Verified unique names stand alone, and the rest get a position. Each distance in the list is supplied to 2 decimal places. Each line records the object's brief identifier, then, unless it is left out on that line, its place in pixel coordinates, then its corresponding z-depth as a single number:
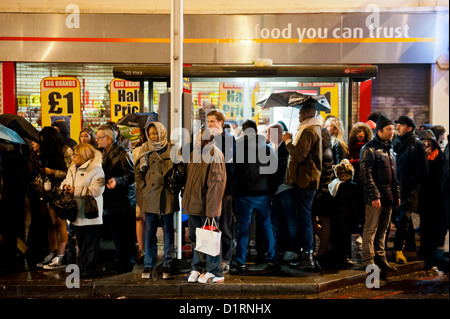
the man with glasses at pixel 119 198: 5.92
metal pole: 5.95
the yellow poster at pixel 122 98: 11.70
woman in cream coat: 5.61
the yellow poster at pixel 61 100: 11.65
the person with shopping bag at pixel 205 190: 5.38
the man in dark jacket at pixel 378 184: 5.86
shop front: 11.16
